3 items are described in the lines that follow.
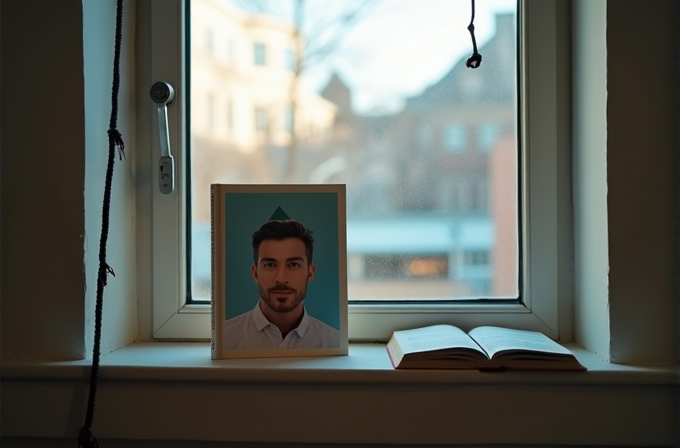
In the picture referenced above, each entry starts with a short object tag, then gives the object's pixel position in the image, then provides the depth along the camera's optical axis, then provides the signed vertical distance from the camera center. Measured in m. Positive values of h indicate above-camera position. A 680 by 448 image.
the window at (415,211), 0.99 +0.04
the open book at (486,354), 0.82 -0.18
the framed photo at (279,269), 0.90 -0.06
